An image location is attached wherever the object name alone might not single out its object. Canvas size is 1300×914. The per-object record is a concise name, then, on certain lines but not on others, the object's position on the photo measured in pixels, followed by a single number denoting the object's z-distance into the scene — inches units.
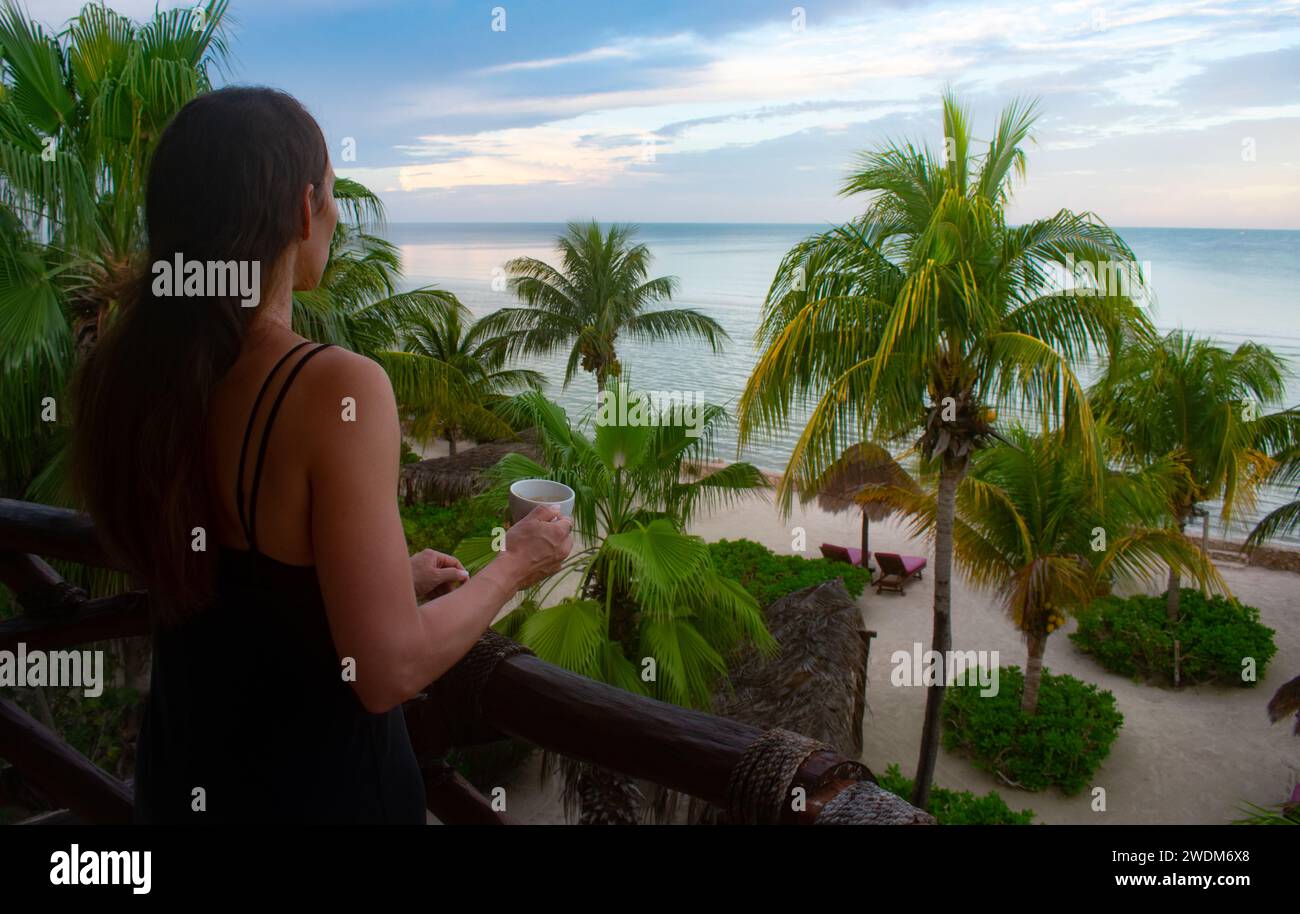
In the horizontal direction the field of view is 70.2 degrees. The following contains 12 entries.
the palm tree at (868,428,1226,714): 511.5
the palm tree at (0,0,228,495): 346.0
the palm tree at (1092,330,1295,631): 662.5
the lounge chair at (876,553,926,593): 789.9
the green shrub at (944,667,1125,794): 510.6
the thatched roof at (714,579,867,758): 407.5
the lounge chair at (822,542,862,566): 832.9
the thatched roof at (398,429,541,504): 839.1
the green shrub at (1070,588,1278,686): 644.7
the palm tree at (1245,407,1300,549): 619.8
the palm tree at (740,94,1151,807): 442.6
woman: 41.3
